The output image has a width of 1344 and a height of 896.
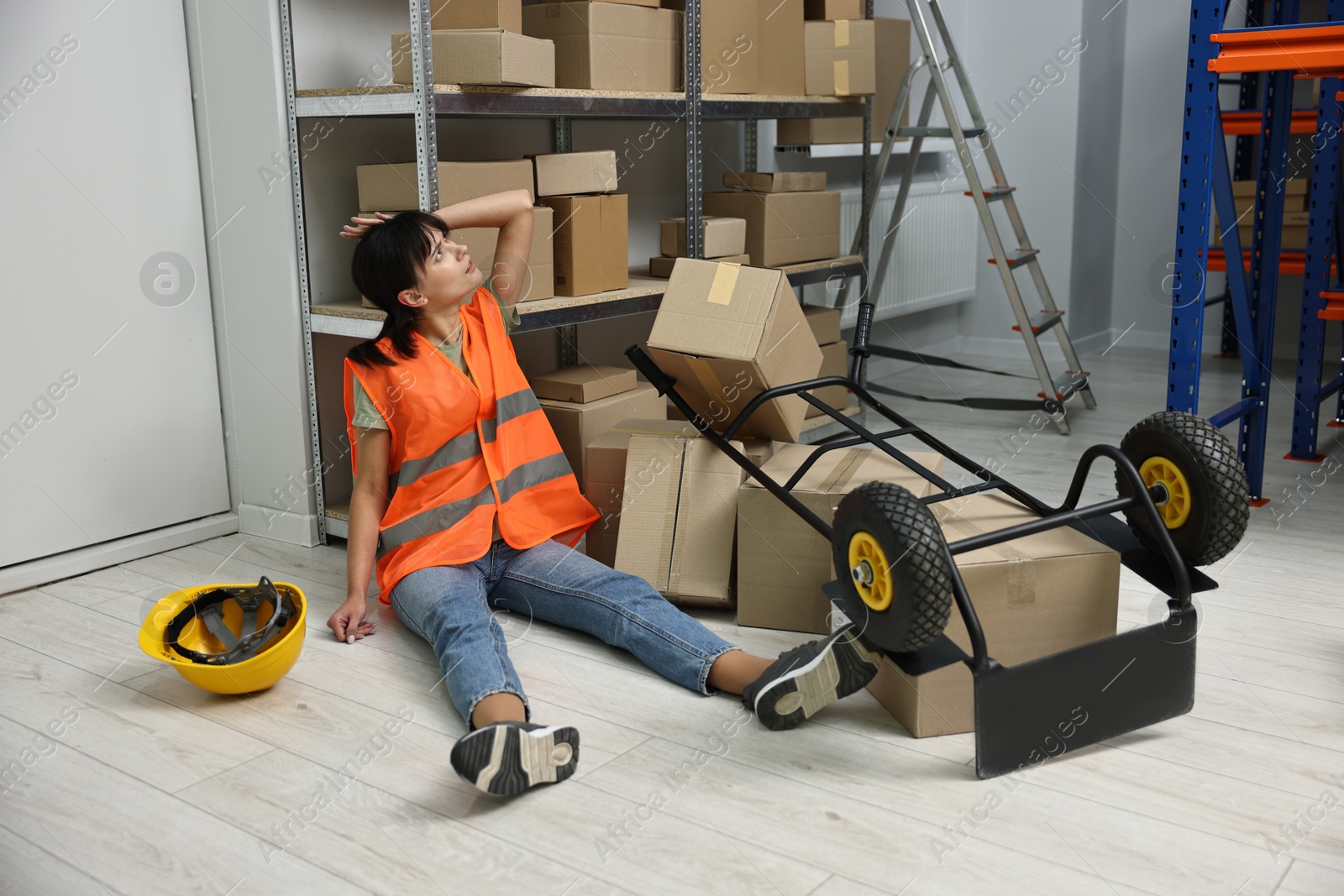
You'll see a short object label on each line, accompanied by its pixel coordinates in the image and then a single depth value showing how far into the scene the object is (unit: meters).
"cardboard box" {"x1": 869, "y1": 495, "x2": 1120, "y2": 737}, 1.75
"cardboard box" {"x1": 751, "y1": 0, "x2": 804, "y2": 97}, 3.45
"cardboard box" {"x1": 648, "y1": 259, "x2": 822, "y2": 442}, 2.12
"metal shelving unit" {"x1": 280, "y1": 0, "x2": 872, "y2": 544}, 2.38
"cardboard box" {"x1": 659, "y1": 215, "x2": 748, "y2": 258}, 3.25
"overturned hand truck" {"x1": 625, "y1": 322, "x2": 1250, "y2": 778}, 1.53
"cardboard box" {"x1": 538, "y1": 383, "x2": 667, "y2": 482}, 2.70
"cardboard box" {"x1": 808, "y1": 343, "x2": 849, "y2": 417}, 3.73
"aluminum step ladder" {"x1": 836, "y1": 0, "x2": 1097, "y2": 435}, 3.78
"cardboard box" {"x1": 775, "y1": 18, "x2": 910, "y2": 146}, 3.84
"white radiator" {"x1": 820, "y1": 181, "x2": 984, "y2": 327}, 4.68
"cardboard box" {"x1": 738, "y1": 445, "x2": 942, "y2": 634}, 2.17
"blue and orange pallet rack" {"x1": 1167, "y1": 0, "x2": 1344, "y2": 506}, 2.41
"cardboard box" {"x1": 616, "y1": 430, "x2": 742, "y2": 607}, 2.27
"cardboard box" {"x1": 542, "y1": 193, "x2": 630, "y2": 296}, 2.74
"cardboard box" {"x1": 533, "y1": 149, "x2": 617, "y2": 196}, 2.69
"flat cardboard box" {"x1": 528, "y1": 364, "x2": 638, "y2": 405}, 2.76
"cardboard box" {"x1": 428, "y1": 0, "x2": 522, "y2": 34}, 2.46
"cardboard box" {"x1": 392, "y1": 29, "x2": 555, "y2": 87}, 2.39
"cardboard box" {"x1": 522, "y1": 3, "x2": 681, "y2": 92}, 2.78
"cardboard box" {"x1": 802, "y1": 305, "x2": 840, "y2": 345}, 3.72
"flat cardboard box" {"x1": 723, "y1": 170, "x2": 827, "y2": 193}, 3.49
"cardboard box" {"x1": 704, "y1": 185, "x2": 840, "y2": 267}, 3.48
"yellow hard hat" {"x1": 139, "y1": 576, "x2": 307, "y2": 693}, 1.88
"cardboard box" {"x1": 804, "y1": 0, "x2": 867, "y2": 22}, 3.65
